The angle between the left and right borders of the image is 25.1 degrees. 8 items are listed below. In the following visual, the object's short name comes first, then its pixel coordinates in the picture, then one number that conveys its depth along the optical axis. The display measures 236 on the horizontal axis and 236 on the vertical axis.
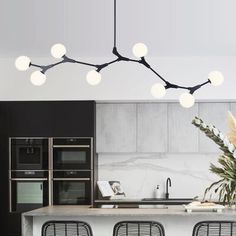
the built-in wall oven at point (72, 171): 7.17
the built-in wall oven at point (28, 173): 7.17
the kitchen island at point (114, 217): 5.08
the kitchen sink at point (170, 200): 7.19
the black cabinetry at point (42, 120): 7.21
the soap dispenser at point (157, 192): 7.57
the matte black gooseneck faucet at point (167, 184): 7.55
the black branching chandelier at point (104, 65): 4.04
